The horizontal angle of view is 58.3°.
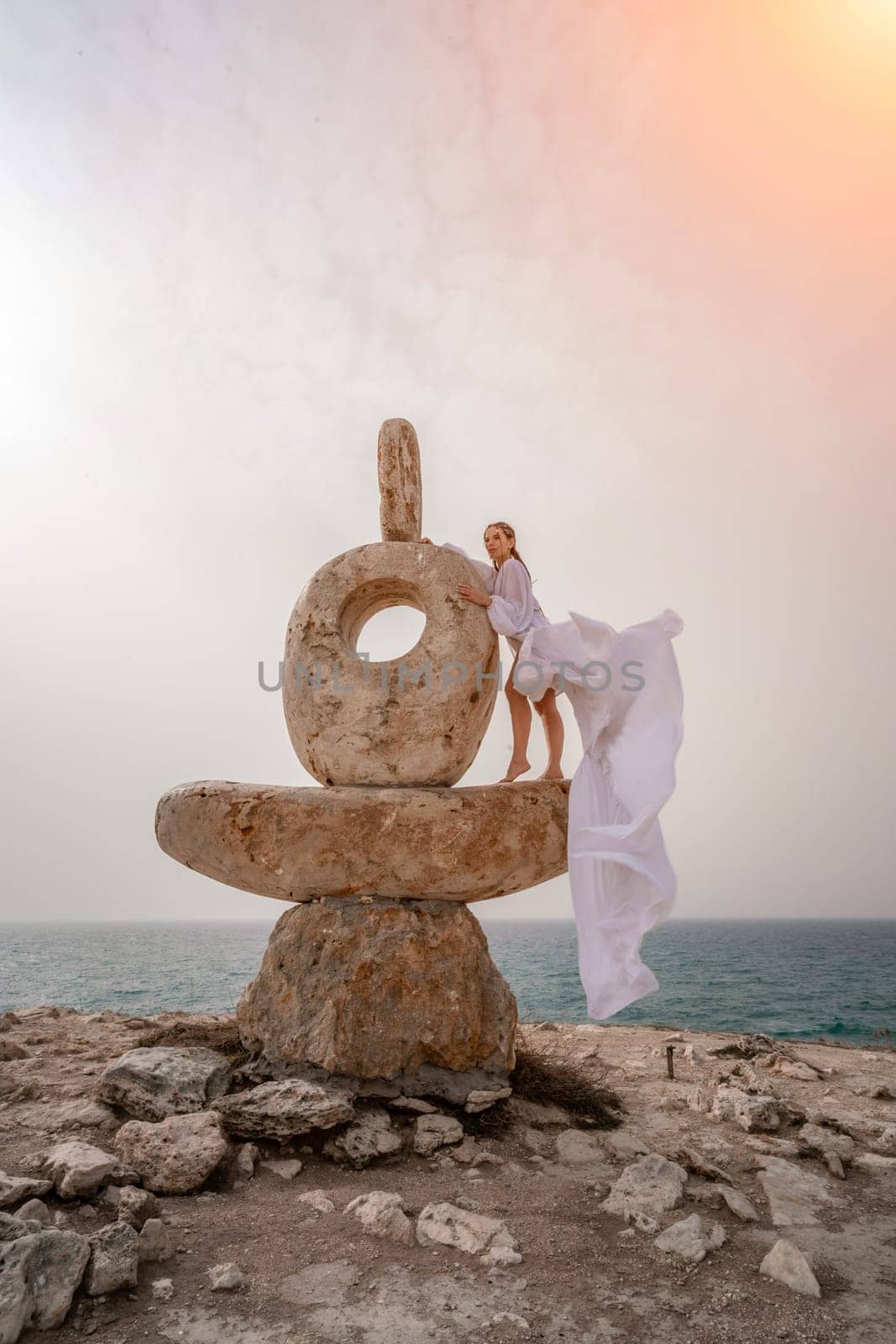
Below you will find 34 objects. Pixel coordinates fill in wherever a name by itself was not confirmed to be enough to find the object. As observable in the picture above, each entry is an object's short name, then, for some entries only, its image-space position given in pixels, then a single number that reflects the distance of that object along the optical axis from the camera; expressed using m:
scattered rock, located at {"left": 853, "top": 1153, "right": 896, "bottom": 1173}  3.84
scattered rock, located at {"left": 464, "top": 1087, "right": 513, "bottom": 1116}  4.32
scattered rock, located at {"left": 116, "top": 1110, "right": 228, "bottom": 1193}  3.35
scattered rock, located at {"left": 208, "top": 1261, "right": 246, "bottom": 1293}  2.58
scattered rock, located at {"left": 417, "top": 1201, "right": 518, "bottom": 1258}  2.93
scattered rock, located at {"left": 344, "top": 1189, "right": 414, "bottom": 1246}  3.00
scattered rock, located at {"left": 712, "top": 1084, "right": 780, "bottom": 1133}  4.30
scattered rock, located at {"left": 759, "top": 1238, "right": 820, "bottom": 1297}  2.63
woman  5.26
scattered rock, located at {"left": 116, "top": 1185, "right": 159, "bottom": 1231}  2.92
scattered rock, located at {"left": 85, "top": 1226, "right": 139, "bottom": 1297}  2.49
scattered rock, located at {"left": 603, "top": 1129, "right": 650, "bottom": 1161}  3.93
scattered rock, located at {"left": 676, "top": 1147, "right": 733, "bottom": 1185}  3.61
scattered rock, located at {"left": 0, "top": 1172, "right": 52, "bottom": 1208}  2.97
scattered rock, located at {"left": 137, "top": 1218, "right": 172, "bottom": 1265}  2.74
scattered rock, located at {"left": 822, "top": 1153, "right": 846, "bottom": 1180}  3.74
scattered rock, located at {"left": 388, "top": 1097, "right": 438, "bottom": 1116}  4.23
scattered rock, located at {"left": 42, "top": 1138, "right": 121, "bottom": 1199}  3.08
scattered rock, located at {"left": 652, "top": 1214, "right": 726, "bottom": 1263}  2.86
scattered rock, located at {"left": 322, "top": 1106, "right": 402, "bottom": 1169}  3.80
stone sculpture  4.46
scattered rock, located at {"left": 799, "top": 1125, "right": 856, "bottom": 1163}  3.98
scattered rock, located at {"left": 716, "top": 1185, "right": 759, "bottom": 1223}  3.21
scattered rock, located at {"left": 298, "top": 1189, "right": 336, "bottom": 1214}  3.24
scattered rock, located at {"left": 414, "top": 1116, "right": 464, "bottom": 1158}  3.93
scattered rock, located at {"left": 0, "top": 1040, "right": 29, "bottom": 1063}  5.25
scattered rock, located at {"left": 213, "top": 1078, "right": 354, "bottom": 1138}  3.85
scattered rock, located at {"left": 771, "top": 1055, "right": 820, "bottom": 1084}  5.57
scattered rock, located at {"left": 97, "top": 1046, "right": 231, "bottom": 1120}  4.09
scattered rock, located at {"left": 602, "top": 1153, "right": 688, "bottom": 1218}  3.24
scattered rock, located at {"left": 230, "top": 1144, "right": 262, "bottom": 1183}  3.57
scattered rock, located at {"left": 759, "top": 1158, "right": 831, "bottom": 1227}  3.27
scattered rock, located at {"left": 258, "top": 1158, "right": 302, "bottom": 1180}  3.62
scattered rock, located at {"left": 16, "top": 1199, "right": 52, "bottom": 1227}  2.85
